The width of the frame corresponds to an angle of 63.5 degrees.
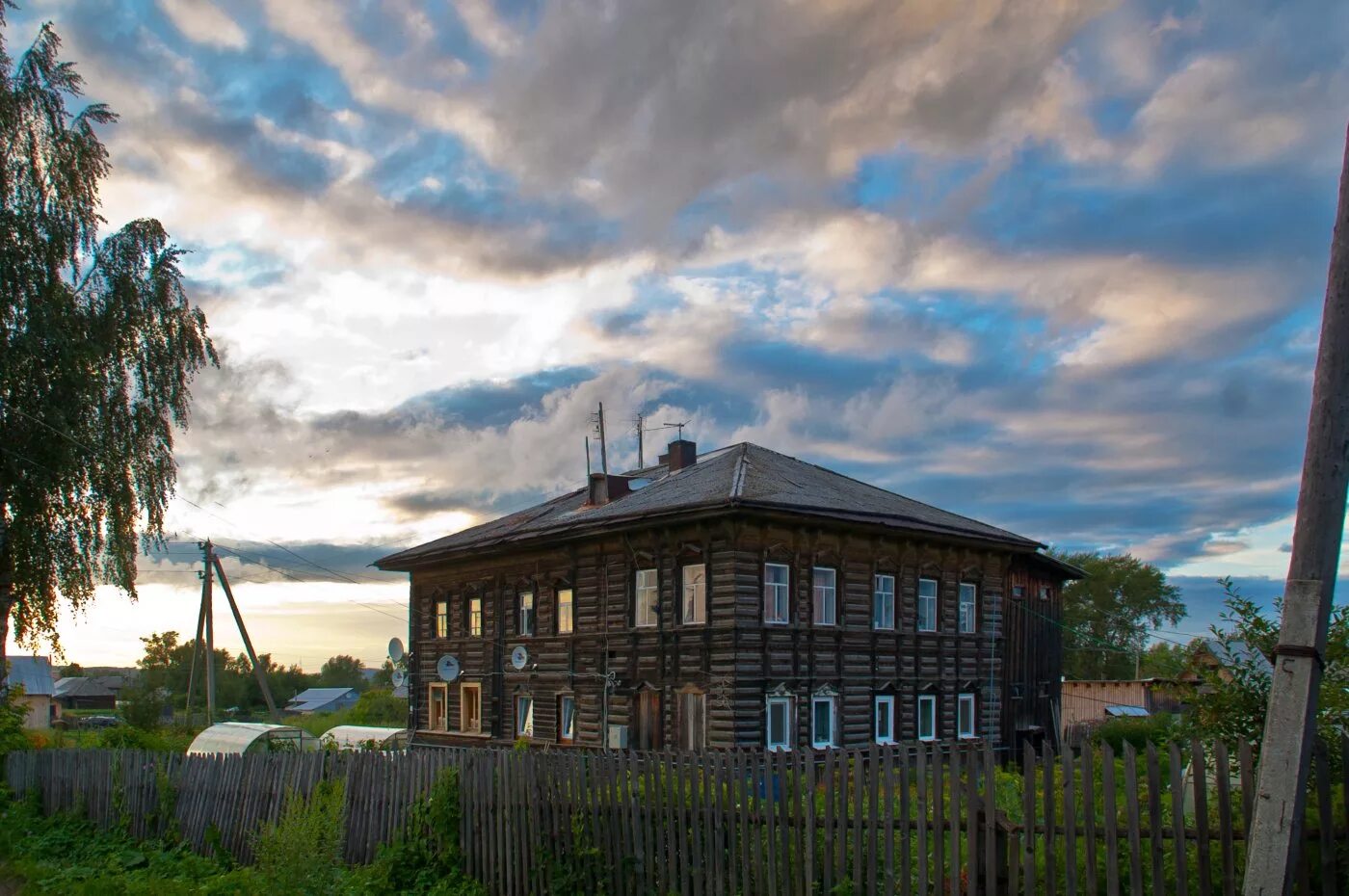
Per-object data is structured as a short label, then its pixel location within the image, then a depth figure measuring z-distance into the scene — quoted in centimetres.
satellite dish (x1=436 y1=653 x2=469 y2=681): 3100
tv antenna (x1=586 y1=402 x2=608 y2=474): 4550
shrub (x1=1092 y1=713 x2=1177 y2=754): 3159
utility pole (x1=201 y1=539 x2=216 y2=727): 3653
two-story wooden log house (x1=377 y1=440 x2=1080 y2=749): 2386
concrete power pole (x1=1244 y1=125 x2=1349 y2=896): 551
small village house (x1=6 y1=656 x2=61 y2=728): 7881
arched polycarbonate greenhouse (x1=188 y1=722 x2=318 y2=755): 2389
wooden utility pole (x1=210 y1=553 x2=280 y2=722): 3672
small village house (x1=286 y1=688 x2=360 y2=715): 11356
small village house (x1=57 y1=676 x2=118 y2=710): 11688
